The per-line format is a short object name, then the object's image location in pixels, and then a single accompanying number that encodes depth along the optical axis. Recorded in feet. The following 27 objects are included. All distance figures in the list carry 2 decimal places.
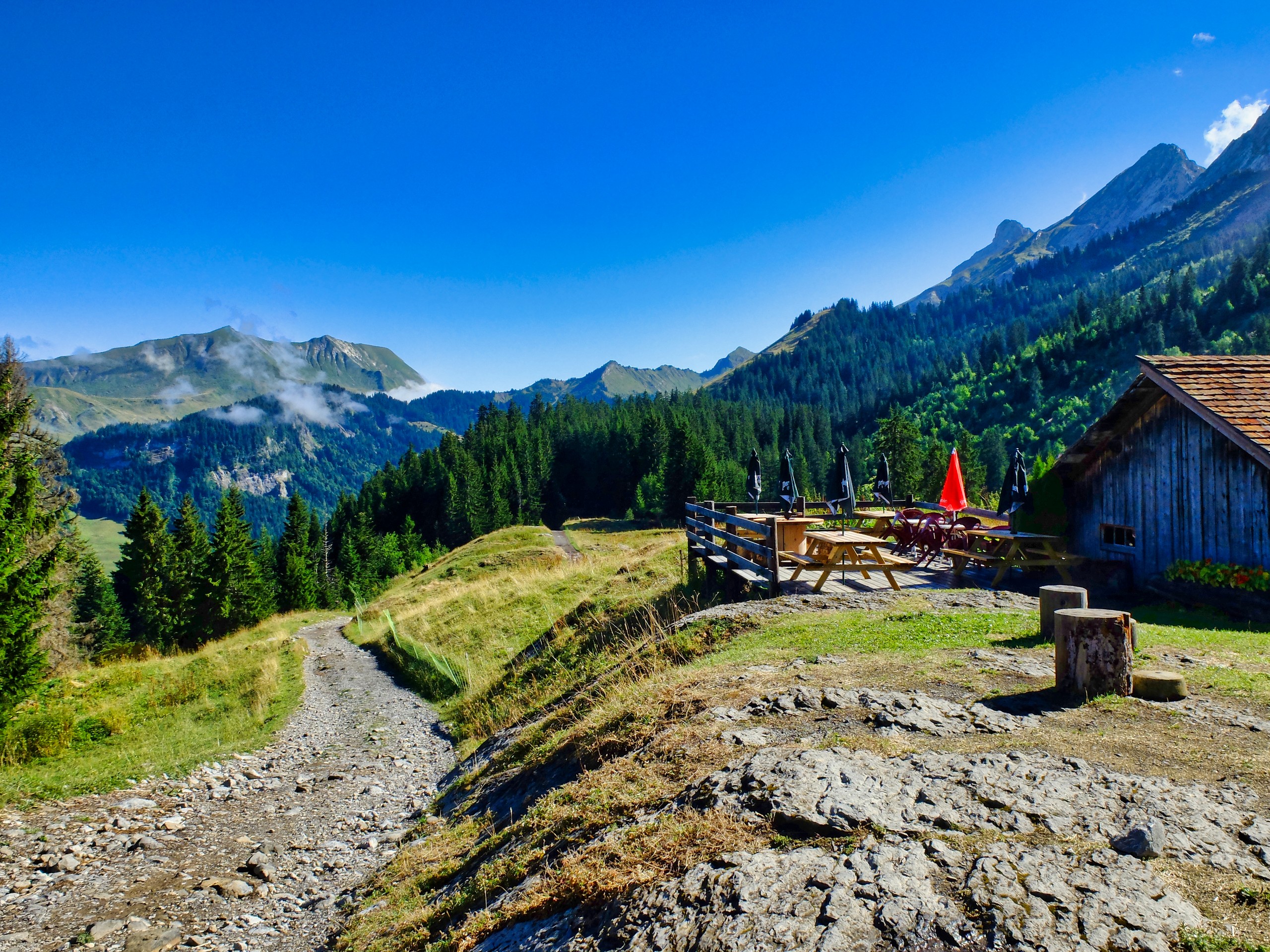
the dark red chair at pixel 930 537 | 56.54
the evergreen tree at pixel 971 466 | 269.64
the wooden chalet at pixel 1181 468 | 41.96
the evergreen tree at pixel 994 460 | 349.00
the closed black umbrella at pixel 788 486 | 63.05
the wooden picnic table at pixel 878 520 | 64.69
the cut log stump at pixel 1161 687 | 20.20
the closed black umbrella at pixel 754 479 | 71.87
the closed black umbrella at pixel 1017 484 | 55.01
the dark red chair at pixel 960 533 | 54.19
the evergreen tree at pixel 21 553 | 42.24
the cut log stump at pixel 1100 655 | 20.54
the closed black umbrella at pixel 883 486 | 76.38
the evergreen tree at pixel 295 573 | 193.36
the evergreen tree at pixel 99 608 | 159.02
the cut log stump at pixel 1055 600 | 26.22
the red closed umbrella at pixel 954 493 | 66.13
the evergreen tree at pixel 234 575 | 148.36
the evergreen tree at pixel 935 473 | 255.09
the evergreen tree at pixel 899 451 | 241.55
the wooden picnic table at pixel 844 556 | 40.63
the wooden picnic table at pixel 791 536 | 48.14
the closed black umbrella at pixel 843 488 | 59.67
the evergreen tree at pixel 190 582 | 140.67
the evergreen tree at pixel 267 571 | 176.24
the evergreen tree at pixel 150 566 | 136.67
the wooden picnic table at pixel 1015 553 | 48.24
